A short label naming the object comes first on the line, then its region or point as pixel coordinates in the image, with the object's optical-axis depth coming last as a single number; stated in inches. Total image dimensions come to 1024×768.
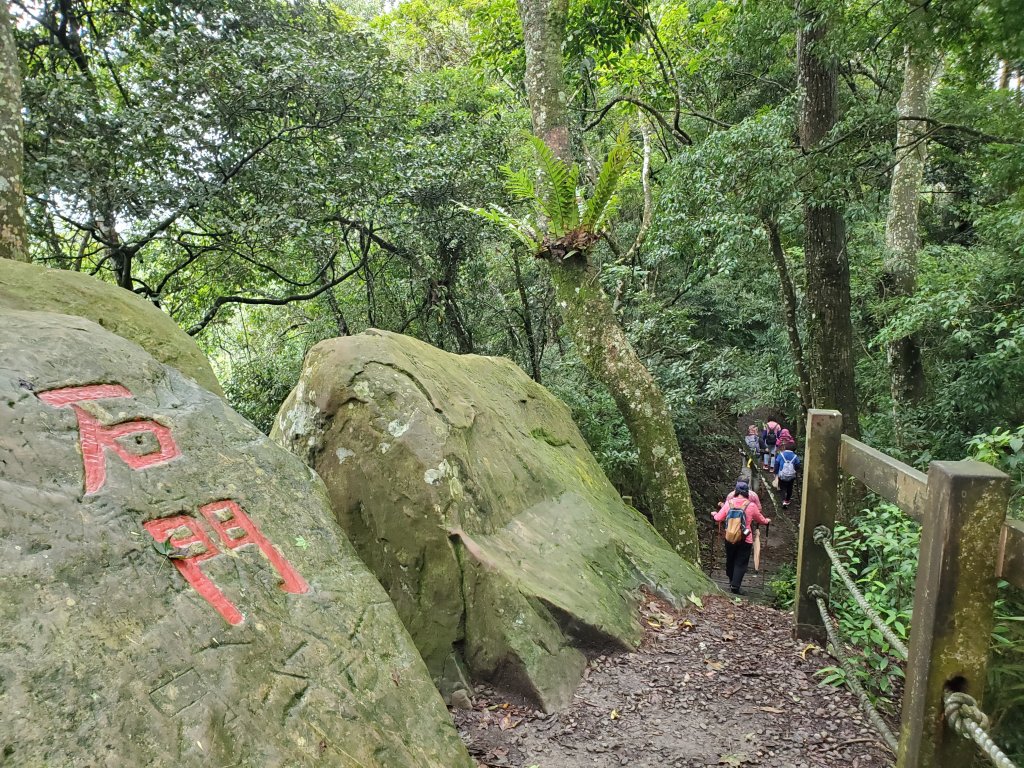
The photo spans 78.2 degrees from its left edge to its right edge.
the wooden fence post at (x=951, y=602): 90.4
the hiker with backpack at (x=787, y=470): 480.1
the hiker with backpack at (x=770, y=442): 546.9
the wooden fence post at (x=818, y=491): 151.5
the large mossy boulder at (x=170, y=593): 77.6
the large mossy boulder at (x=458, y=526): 151.6
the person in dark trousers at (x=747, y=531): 277.0
